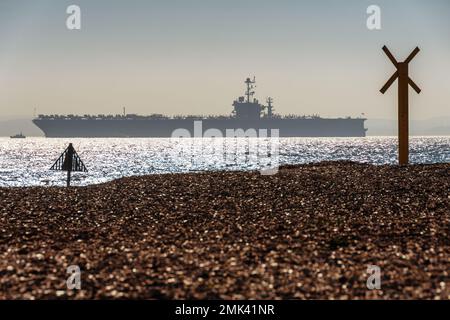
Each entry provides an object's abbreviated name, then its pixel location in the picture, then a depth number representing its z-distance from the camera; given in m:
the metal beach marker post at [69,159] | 35.84
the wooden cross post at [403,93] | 27.39
